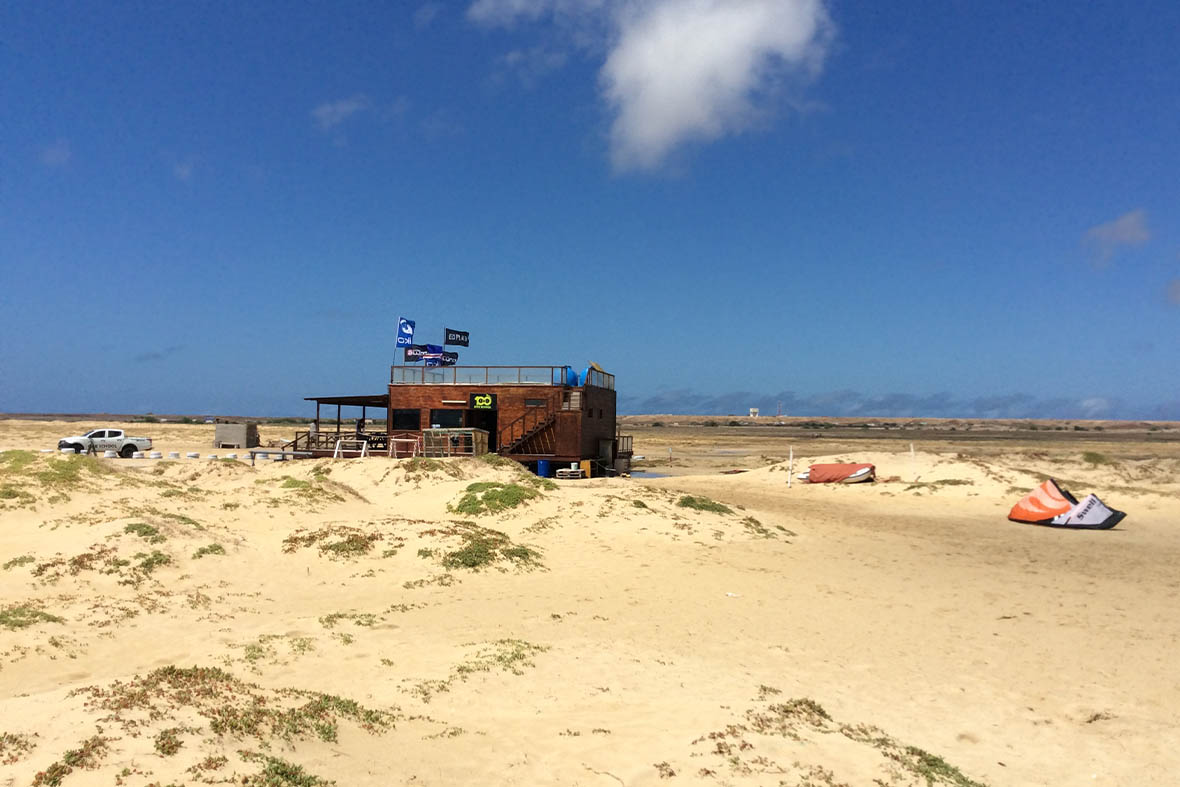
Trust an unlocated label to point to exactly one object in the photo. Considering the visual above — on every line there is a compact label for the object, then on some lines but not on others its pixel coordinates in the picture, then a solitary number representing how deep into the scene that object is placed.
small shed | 50.69
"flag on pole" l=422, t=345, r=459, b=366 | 40.53
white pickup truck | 41.34
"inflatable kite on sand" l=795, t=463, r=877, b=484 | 37.46
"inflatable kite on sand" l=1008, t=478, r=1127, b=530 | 26.61
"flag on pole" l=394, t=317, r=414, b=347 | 41.09
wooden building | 37.44
